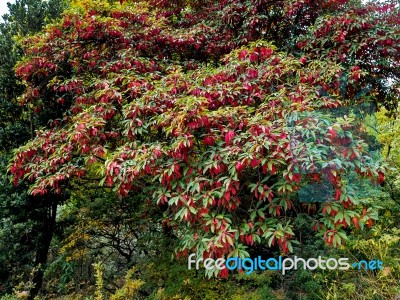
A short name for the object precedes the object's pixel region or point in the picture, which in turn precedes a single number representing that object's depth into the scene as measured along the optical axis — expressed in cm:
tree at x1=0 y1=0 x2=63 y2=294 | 343
